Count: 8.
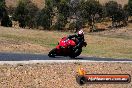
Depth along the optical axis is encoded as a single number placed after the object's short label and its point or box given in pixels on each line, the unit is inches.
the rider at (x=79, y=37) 931.5
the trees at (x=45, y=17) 4326.0
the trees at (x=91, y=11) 4672.2
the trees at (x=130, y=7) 5083.7
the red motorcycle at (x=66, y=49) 923.6
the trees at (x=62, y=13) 4426.7
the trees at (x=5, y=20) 3806.6
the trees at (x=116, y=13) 4859.7
